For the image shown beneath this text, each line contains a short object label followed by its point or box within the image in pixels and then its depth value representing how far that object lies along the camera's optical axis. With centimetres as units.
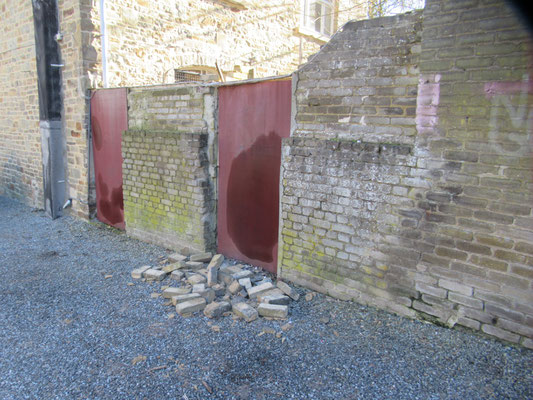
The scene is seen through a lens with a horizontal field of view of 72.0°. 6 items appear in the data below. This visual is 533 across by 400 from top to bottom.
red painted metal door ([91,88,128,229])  652
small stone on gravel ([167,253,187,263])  509
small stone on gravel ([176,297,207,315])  380
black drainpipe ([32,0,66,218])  723
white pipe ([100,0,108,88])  695
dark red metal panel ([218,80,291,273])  455
